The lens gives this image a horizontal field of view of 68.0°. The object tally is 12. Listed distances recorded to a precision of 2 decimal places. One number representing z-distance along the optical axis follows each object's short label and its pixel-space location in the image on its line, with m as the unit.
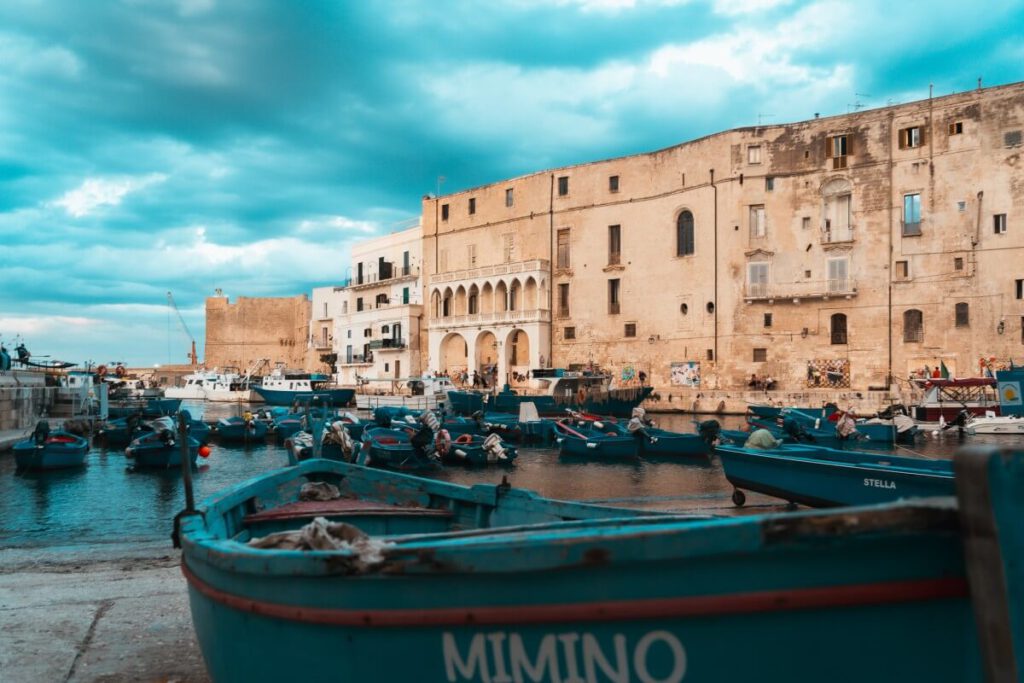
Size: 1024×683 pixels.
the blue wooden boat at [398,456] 19.16
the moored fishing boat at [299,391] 47.47
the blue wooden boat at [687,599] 2.47
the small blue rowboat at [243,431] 26.83
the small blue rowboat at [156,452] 19.77
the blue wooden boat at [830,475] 9.07
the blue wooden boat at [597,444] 21.80
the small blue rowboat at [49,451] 19.33
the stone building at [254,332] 81.38
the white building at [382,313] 55.88
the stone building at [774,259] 36.25
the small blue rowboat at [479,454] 20.55
